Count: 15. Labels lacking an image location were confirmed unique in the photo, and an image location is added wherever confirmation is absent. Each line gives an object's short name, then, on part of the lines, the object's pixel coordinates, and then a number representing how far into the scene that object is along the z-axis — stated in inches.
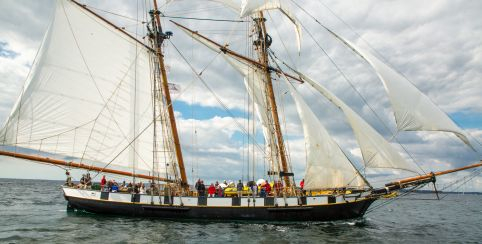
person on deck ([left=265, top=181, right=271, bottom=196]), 1129.1
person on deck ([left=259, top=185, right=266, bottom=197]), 1095.0
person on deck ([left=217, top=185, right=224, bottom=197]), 1123.6
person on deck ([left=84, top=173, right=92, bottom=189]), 1234.1
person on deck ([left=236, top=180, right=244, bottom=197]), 1122.4
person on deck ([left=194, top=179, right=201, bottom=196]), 1154.5
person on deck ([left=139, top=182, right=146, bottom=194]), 1204.6
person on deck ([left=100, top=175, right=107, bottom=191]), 1269.7
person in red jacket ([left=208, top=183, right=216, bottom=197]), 1144.9
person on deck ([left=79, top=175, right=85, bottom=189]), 1231.2
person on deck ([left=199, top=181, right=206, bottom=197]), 1150.3
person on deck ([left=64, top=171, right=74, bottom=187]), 1249.9
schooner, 1036.5
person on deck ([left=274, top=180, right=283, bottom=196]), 1102.1
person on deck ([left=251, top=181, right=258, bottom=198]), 1081.0
